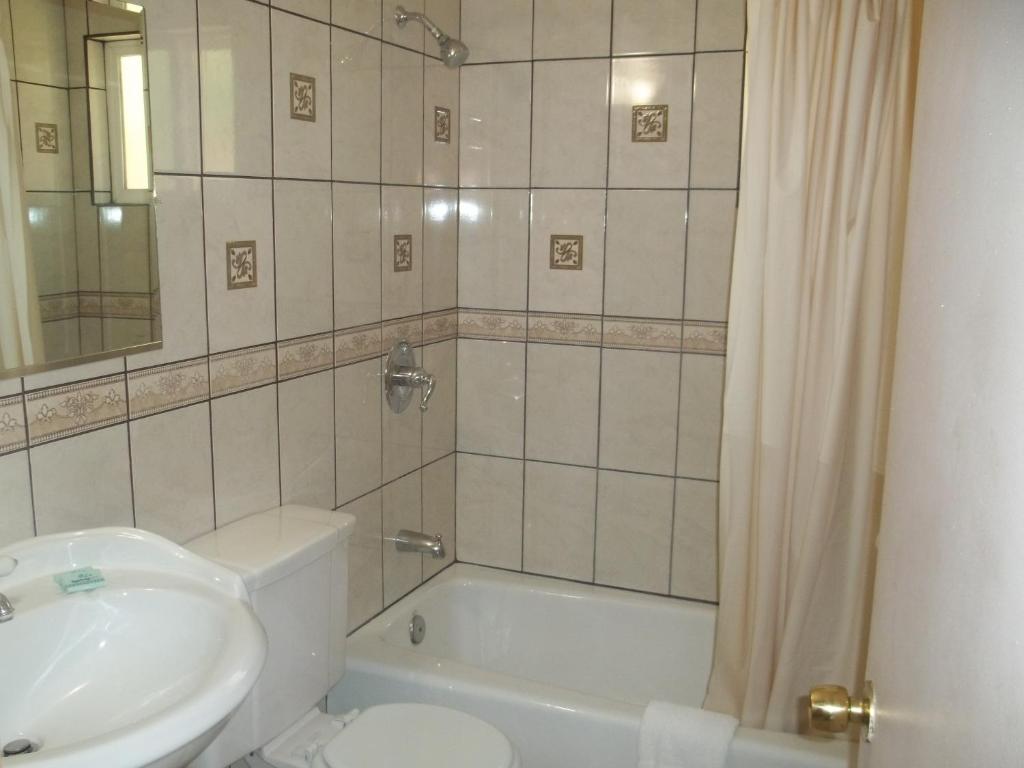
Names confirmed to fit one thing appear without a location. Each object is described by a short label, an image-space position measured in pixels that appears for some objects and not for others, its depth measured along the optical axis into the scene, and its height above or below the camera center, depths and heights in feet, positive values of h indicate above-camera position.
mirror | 4.56 +0.23
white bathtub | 7.28 -3.67
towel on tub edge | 6.42 -3.43
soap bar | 4.57 -1.73
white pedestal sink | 4.01 -1.91
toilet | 5.69 -2.94
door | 1.62 -0.38
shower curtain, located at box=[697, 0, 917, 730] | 6.35 -0.55
